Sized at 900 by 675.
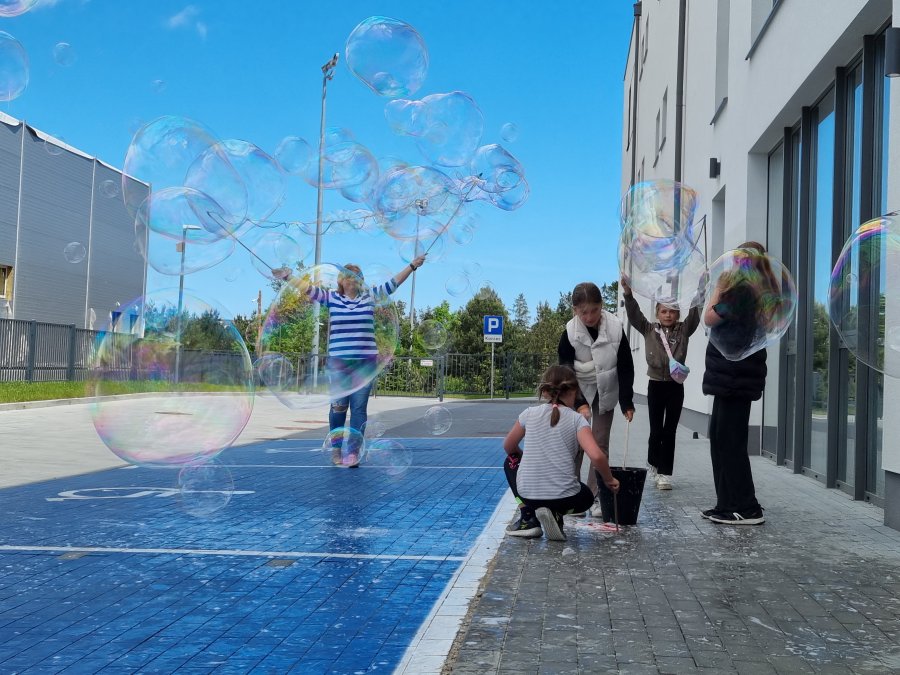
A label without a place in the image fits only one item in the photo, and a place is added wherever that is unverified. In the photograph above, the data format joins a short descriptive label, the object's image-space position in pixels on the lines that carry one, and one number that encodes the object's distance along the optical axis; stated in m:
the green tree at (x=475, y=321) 41.69
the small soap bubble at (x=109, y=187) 15.60
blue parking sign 31.80
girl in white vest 7.11
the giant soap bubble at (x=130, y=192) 7.92
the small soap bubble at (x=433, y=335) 18.98
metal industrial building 35.16
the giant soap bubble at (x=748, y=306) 6.17
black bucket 6.45
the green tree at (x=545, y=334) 58.16
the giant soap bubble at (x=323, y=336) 8.88
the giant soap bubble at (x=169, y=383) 6.26
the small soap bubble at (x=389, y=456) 10.53
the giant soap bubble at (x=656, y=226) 7.70
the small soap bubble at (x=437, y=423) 15.58
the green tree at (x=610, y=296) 69.10
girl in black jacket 6.62
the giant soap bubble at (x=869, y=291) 4.95
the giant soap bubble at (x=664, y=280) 7.64
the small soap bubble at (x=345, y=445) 10.55
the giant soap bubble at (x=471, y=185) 10.19
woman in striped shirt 9.30
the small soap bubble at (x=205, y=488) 7.56
